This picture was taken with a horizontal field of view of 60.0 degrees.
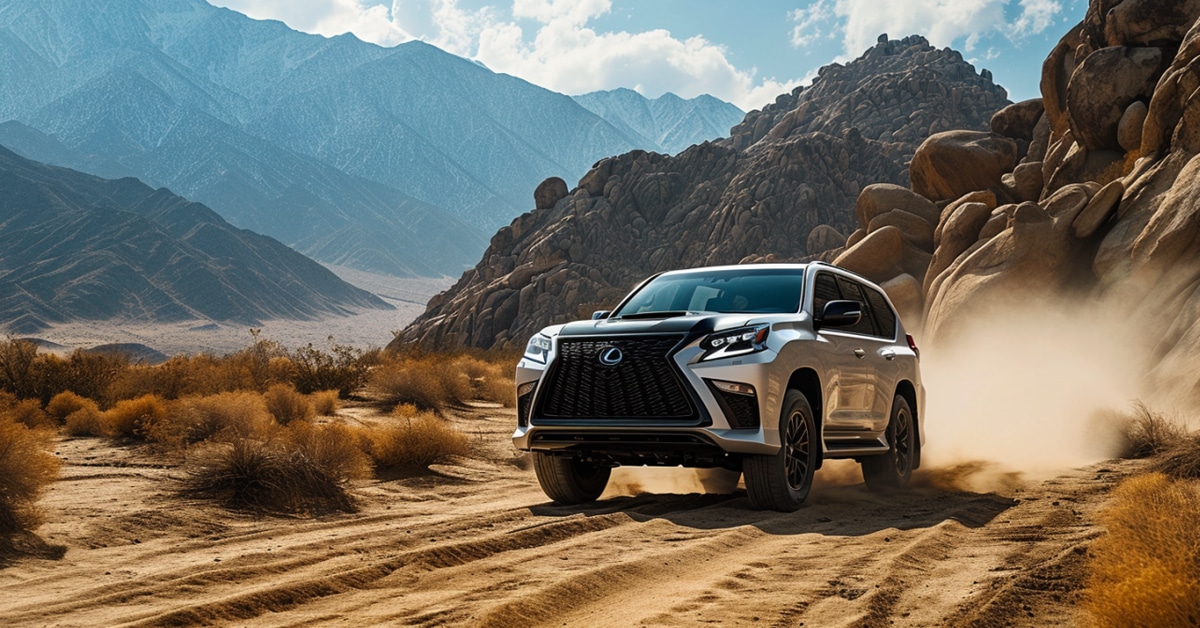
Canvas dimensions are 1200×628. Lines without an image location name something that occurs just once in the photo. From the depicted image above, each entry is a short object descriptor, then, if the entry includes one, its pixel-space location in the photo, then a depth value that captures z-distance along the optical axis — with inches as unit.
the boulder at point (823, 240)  2765.7
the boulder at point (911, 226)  1375.5
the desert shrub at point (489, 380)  986.1
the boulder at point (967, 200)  1244.5
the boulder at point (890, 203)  1437.0
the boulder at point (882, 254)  1327.5
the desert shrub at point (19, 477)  282.8
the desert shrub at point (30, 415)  550.0
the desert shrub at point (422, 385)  804.6
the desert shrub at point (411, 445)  474.9
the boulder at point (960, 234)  1190.3
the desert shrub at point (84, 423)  557.0
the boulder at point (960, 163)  1475.1
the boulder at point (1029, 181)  1348.4
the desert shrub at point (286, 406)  627.5
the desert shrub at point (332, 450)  405.1
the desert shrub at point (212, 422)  491.5
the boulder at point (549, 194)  3358.8
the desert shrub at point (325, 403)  711.1
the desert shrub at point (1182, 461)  392.8
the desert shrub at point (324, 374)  861.5
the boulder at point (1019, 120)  1675.7
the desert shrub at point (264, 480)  354.6
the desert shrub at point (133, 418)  527.5
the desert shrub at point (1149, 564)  148.3
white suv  304.3
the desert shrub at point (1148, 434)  521.7
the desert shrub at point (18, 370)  659.4
